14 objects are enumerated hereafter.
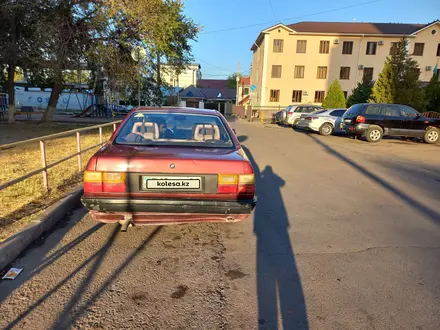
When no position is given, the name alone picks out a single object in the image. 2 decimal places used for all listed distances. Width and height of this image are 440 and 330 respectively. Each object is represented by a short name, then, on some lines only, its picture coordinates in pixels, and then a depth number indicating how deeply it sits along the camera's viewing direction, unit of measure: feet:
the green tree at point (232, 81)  305.10
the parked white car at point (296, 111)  70.57
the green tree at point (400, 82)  65.16
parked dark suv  45.14
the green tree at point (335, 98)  97.66
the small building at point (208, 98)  184.34
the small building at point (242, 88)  199.84
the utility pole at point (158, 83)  56.21
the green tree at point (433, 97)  72.28
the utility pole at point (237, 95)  200.17
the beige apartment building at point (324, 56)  128.36
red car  10.64
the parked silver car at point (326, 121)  55.57
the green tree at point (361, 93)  97.81
